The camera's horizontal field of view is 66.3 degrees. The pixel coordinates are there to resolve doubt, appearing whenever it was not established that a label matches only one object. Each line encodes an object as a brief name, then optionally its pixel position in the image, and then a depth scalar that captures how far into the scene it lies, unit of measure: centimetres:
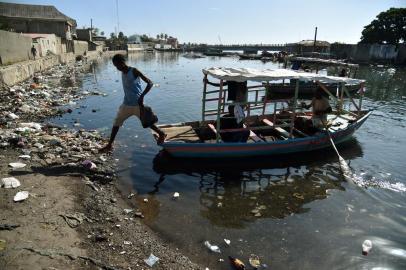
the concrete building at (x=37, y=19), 5363
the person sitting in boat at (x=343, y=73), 2188
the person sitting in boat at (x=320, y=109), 985
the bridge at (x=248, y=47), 10507
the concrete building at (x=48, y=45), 3110
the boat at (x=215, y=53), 9708
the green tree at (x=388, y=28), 6209
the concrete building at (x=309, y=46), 4294
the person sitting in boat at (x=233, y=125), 852
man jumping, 717
